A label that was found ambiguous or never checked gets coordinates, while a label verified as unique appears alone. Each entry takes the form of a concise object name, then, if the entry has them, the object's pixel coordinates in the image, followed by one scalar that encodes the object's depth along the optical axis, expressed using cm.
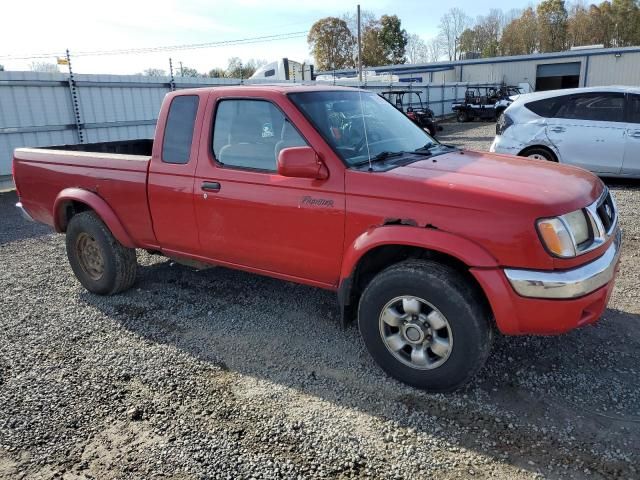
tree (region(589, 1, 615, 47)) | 7531
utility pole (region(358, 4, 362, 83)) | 3331
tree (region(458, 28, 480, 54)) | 9225
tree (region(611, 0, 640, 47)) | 7262
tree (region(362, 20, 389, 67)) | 7950
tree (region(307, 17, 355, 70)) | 7650
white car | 854
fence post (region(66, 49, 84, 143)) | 1184
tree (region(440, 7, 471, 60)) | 9372
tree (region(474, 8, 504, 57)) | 9156
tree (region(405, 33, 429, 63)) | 8181
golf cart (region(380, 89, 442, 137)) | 2040
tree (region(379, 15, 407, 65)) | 7894
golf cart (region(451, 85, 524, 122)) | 2822
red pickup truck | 285
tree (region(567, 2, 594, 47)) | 7712
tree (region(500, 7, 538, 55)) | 8144
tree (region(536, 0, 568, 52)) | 8050
